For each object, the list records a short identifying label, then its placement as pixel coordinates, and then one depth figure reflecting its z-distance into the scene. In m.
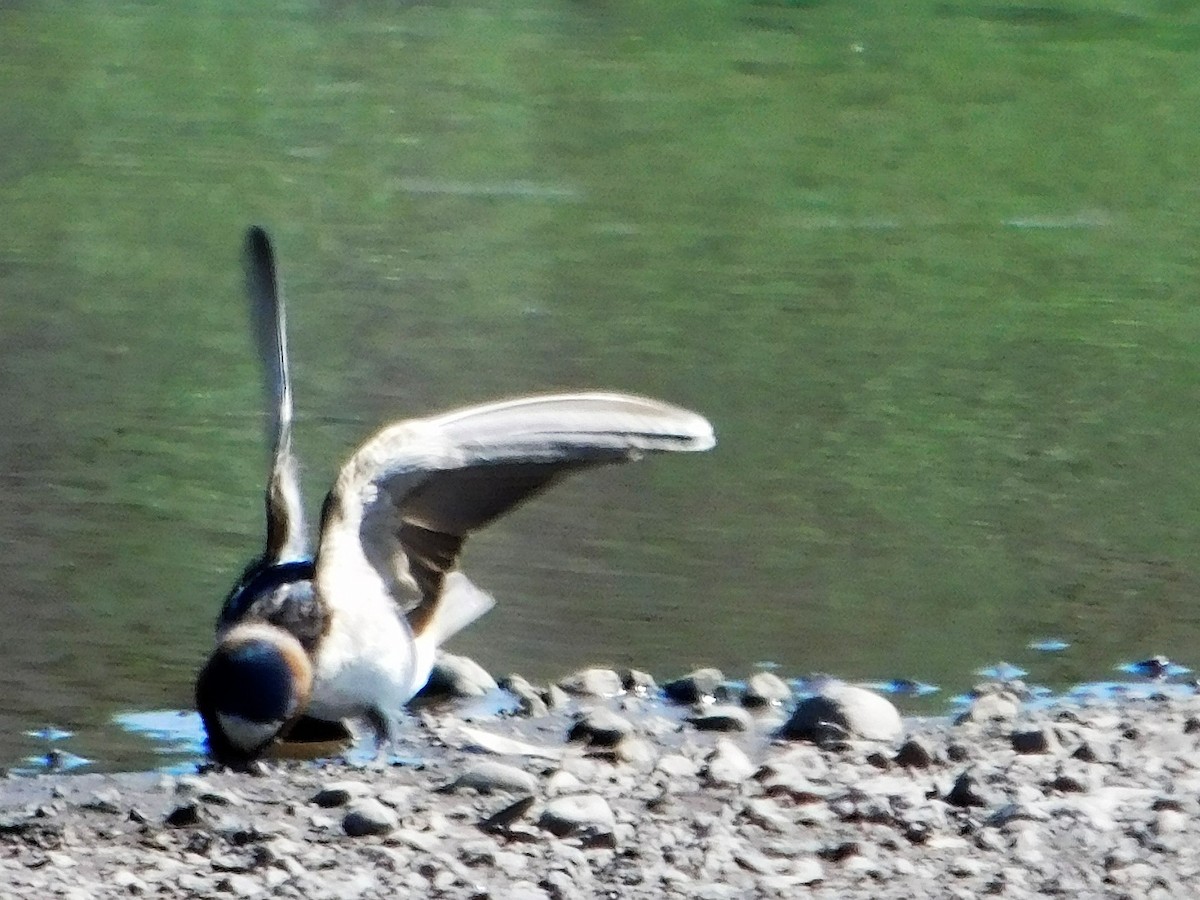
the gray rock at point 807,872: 10.75
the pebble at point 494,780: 12.03
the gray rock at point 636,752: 13.04
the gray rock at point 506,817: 11.39
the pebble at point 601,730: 13.41
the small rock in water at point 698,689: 14.57
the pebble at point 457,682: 14.67
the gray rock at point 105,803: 11.69
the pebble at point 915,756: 12.86
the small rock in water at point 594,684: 14.60
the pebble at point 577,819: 11.27
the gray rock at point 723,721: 13.95
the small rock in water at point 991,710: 14.10
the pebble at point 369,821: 11.30
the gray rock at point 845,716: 13.48
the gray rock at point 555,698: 14.38
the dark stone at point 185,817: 11.37
